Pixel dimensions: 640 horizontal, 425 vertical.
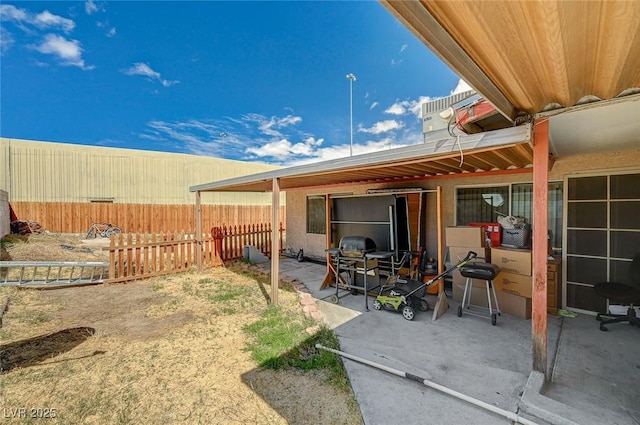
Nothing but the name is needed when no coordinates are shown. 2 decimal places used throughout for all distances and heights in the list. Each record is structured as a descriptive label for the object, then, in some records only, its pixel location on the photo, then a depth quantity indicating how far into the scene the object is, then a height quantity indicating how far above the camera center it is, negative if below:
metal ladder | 5.15 -1.39
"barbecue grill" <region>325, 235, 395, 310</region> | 4.55 -0.77
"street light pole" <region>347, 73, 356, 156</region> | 15.74 +7.09
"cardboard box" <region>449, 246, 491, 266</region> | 4.37 -0.68
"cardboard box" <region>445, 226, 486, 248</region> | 4.38 -0.41
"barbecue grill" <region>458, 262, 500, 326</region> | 3.70 -0.92
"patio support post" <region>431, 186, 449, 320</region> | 4.05 -1.23
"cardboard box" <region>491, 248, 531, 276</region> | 3.92 -0.73
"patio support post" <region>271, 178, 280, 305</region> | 4.57 -0.47
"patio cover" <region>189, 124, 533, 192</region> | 2.41 +0.67
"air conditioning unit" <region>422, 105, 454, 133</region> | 6.98 +2.40
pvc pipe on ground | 2.01 -1.52
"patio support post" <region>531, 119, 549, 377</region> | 2.34 -0.28
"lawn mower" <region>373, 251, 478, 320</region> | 3.94 -1.32
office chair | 3.37 -1.04
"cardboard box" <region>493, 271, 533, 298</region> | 3.93 -1.08
